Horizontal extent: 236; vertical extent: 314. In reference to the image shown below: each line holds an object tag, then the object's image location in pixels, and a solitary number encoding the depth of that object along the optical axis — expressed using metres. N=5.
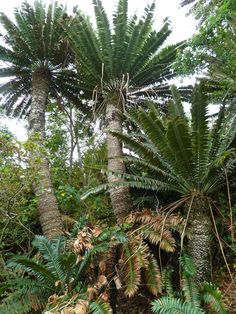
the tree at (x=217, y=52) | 4.13
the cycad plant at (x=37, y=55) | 6.04
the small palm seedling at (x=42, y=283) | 3.14
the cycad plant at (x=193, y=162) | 3.41
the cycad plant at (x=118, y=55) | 5.51
